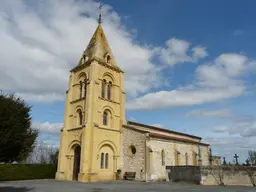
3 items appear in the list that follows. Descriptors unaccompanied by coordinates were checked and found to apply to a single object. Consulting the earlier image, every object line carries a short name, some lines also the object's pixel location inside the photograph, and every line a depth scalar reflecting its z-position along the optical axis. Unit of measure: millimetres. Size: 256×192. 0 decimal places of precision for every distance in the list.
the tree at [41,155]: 74981
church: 25266
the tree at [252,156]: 55800
